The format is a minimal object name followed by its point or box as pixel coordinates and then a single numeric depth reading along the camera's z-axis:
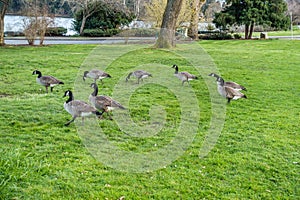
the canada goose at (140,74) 8.89
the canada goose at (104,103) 5.88
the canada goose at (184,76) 9.02
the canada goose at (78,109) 5.41
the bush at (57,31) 30.50
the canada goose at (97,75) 8.81
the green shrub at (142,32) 25.66
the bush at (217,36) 28.56
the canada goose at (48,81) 7.94
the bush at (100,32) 31.11
